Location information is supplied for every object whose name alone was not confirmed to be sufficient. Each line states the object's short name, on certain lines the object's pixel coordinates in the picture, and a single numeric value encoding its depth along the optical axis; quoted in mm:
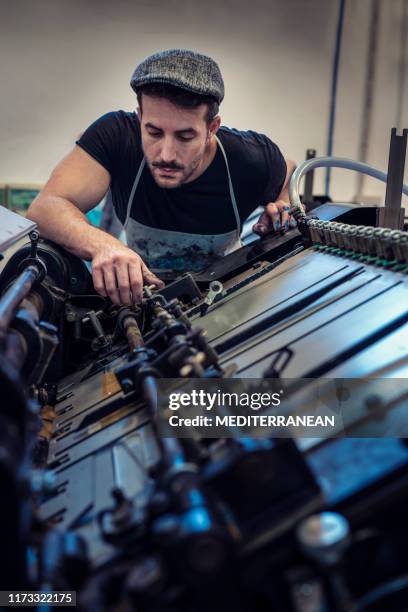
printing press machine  535
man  1731
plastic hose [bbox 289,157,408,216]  1835
